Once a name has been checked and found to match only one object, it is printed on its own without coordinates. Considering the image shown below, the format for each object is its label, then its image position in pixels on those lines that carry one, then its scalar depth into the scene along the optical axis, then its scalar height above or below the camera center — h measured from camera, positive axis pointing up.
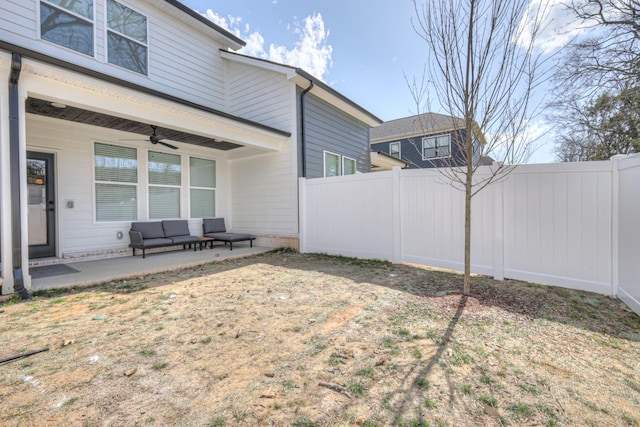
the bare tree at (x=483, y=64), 3.44 +1.80
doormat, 5.01 -1.10
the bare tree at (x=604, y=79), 9.38 +4.69
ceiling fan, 6.76 +1.77
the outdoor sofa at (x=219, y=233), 8.10 -0.68
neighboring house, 18.28 +4.80
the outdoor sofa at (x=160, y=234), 6.82 -0.60
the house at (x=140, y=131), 4.23 +1.87
